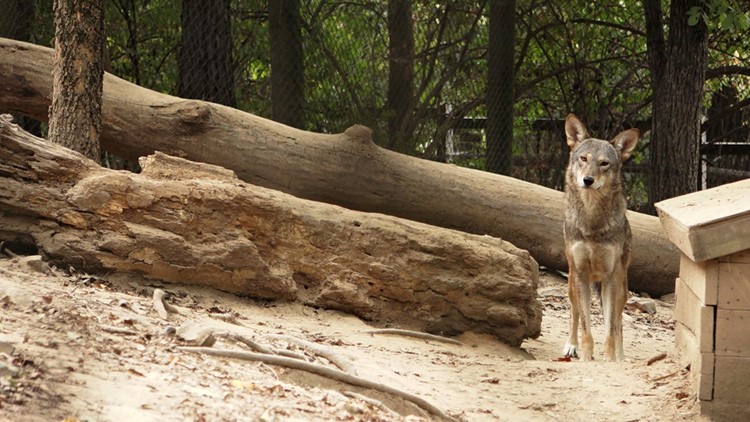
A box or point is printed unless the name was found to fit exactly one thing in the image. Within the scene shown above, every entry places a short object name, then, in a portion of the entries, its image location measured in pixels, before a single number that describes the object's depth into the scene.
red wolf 15.77
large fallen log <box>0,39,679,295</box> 17.27
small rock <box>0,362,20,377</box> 7.34
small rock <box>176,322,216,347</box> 9.80
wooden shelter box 10.29
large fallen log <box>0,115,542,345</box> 13.04
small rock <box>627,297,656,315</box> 19.91
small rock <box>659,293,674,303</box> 20.86
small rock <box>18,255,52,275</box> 12.23
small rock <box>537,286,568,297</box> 19.77
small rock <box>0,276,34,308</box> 9.50
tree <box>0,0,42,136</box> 19.62
